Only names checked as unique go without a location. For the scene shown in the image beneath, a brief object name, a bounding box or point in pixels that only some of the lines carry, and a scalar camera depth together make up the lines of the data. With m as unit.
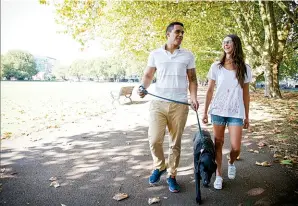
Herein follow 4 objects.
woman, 3.88
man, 3.95
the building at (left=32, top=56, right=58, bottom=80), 128.35
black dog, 3.43
